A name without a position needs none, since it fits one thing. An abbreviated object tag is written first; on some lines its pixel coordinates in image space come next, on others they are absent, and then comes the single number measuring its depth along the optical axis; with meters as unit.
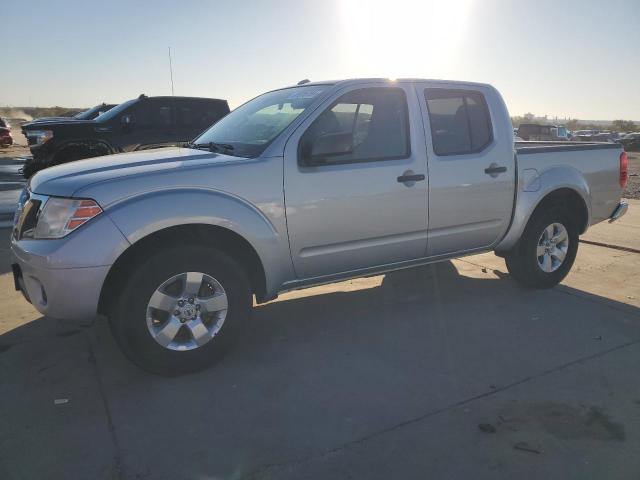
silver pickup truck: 2.98
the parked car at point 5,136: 23.56
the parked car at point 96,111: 12.71
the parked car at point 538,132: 20.19
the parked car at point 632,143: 31.71
